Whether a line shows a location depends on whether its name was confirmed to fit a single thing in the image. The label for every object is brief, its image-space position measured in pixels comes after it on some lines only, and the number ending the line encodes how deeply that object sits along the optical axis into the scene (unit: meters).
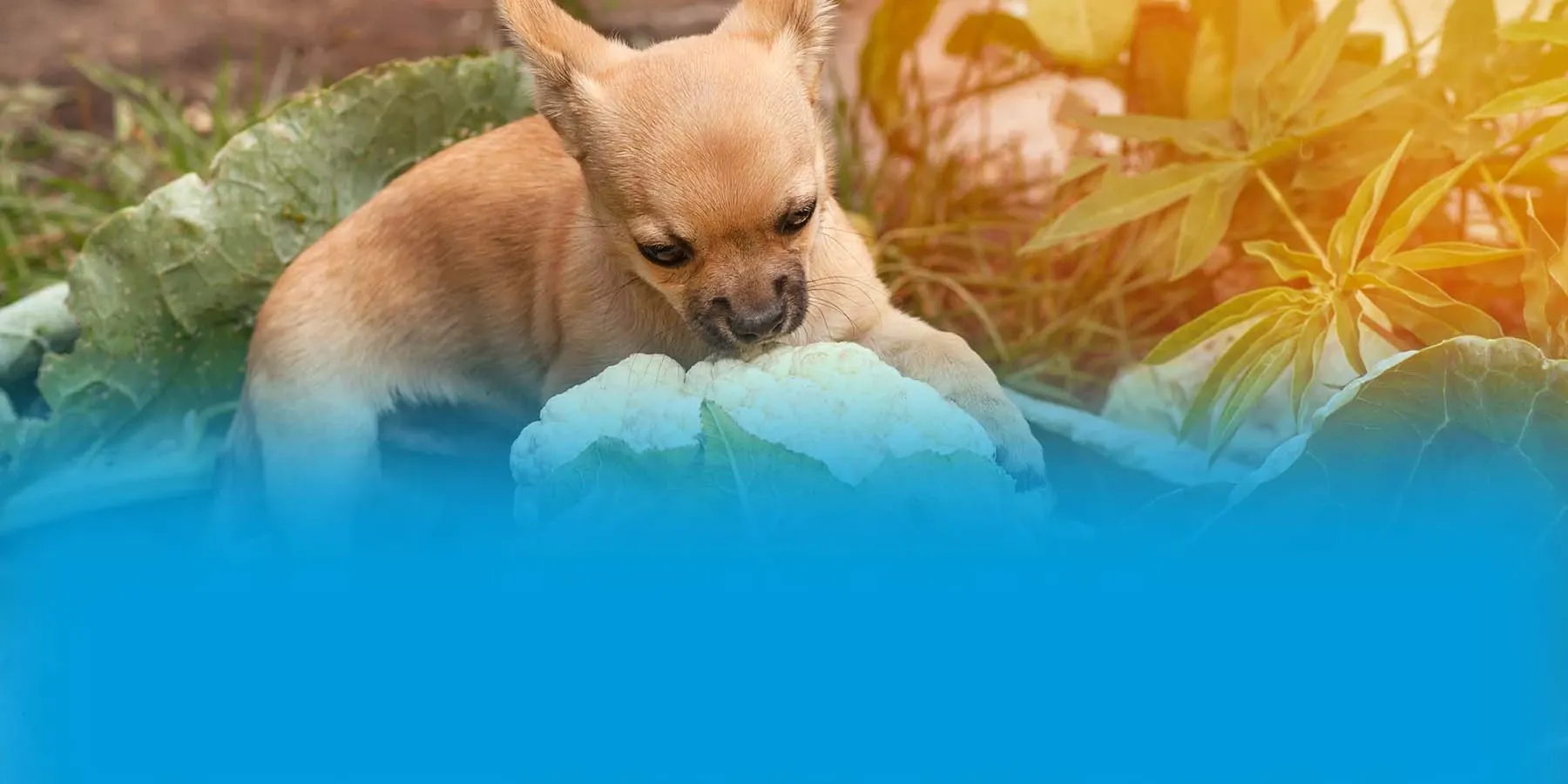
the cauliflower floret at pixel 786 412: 1.72
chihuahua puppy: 1.95
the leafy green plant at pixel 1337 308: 2.04
